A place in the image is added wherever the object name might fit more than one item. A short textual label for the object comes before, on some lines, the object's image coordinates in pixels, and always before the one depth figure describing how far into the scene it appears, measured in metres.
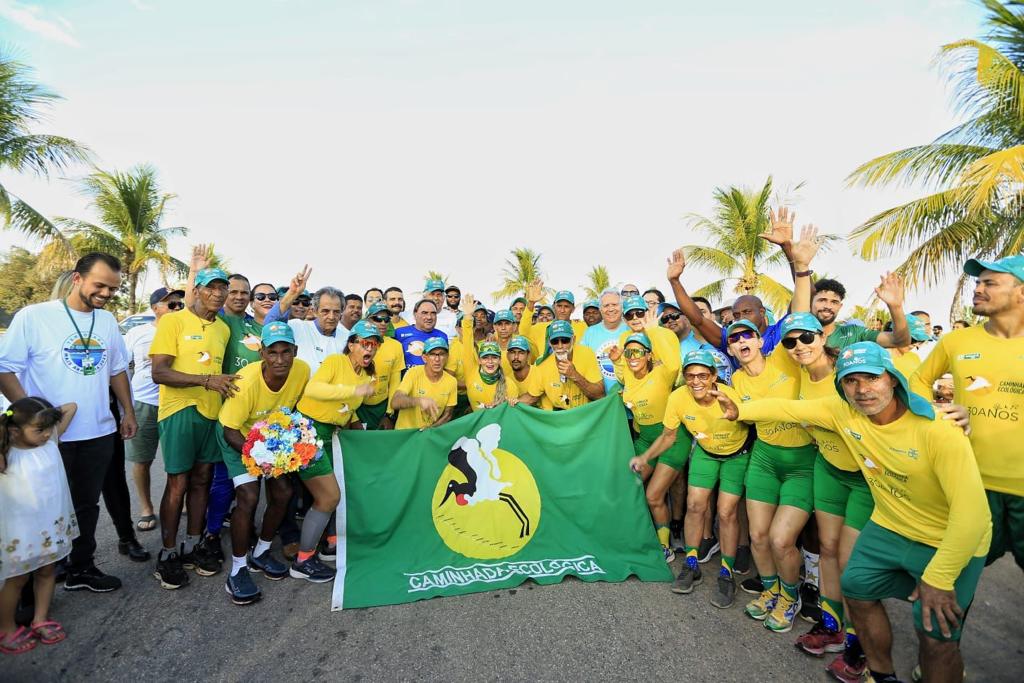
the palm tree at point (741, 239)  21.73
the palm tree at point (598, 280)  34.38
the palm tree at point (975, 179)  9.32
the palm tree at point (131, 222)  21.95
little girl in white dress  3.39
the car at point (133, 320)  13.12
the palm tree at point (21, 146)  13.89
